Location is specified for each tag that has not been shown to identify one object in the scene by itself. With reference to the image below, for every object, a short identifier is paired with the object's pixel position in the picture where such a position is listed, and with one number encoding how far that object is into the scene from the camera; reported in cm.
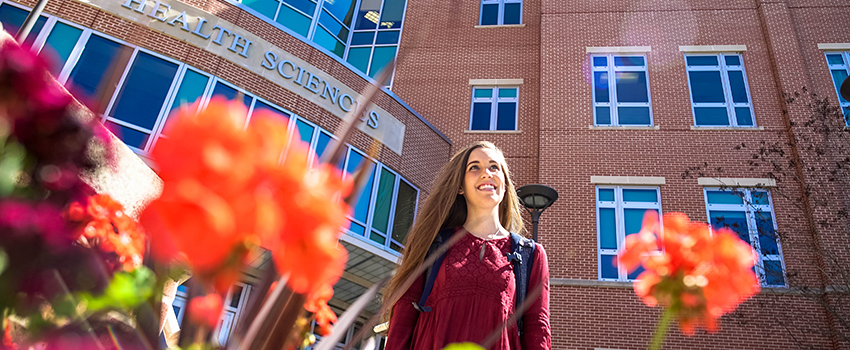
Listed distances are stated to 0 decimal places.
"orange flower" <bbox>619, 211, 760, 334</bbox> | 45
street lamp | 708
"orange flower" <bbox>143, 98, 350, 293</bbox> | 24
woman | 213
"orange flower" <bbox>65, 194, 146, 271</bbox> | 52
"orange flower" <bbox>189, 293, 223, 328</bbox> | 33
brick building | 1043
